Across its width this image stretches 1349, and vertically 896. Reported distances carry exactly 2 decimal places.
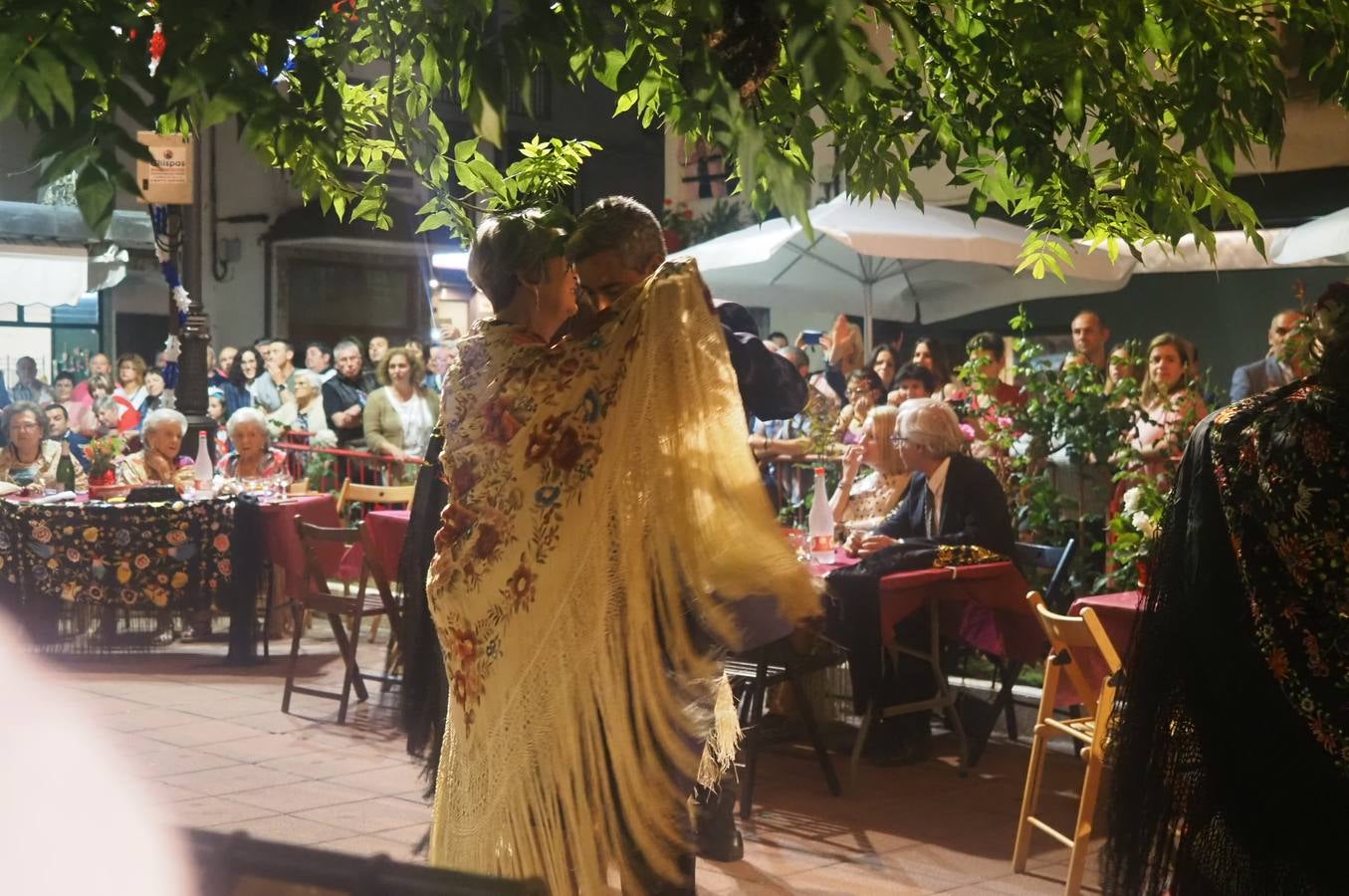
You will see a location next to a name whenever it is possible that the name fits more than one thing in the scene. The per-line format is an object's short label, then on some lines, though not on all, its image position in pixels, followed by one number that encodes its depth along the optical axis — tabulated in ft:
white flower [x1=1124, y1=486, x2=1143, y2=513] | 20.34
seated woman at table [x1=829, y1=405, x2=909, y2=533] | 24.72
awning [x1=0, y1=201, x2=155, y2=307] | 71.05
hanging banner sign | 33.04
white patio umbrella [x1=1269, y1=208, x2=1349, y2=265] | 31.04
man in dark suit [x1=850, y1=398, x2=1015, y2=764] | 22.54
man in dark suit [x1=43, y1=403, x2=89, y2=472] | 43.86
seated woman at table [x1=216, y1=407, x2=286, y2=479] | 33.09
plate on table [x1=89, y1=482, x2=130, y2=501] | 31.83
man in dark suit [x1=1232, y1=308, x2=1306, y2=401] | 25.78
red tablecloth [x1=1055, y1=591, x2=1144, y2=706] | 16.61
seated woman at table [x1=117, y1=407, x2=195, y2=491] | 33.71
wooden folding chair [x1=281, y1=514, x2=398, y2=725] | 25.21
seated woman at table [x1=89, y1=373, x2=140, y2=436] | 49.11
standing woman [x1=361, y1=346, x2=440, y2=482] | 39.88
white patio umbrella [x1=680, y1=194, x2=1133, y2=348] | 33.63
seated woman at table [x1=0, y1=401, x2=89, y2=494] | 33.30
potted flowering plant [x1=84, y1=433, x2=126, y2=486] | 33.09
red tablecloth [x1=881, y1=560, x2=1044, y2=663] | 21.35
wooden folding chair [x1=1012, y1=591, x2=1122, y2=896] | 15.20
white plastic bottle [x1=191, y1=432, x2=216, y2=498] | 32.78
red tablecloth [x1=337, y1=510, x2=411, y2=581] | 28.12
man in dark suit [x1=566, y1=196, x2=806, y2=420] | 10.50
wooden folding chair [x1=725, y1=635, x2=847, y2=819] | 20.12
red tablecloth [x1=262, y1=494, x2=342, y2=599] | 30.86
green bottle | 32.76
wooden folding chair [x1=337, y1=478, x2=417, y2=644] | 31.32
